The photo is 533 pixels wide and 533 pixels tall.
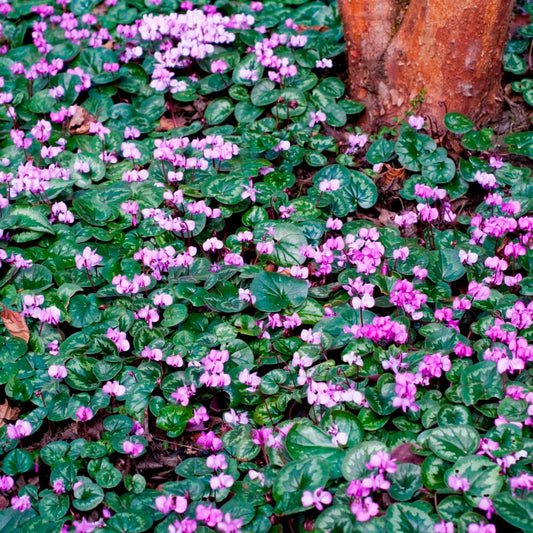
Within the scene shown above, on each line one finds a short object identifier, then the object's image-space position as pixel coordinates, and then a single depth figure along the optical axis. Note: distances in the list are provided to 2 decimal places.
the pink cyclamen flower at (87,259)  2.92
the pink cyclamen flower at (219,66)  3.97
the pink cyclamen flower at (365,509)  2.02
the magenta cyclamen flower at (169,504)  2.15
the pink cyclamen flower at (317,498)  2.05
